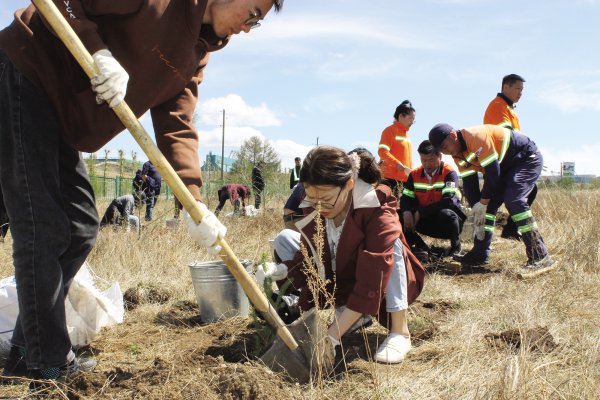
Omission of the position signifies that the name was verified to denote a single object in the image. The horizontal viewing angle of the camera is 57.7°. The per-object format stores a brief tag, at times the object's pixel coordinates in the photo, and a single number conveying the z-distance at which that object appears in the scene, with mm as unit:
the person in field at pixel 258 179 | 11152
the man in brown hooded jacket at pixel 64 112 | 2139
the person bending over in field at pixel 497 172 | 5082
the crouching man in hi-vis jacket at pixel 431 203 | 5832
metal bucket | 3482
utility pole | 35641
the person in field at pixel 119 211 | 7060
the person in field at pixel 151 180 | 9291
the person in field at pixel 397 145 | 7137
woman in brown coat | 2613
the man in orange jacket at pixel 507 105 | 6348
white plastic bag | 2883
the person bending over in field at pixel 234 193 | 11352
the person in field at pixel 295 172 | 13961
